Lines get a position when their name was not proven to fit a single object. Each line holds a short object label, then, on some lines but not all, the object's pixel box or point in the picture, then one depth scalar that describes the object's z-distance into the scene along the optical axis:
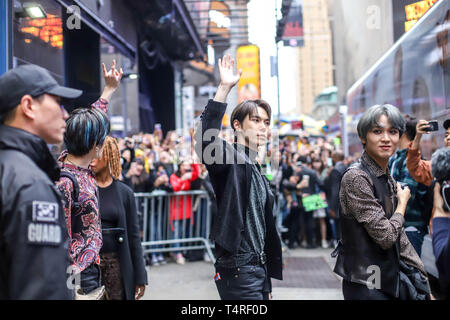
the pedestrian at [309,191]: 11.48
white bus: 5.69
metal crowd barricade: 9.35
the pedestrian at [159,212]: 9.39
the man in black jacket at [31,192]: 1.70
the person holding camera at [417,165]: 4.87
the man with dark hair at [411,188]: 5.00
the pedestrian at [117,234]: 3.65
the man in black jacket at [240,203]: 3.04
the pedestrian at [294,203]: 11.56
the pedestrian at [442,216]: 2.11
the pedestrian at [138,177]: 8.95
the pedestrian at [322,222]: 11.50
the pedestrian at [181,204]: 9.59
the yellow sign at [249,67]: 24.06
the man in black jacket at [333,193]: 11.10
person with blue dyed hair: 2.91
